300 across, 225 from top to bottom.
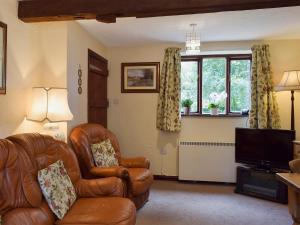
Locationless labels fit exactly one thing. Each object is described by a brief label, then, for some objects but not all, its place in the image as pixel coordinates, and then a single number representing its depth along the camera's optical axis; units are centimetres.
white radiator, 447
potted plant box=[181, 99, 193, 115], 473
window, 471
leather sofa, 191
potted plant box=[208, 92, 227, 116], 463
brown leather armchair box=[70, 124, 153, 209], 302
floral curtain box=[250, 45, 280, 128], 426
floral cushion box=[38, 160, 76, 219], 211
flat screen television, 382
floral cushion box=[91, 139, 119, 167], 338
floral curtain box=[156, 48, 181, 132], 457
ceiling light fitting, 353
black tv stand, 369
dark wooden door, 414
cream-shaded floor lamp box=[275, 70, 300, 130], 397
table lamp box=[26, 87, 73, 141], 282
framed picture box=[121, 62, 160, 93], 479
